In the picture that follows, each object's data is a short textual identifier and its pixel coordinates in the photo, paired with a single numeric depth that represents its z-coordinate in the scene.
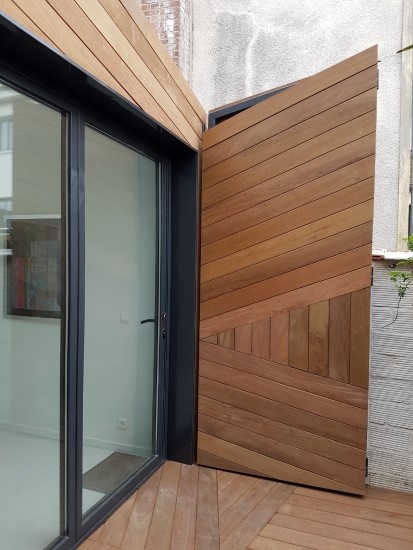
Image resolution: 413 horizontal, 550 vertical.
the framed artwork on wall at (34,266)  1.54
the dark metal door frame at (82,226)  1.57
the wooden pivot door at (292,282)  2.37
